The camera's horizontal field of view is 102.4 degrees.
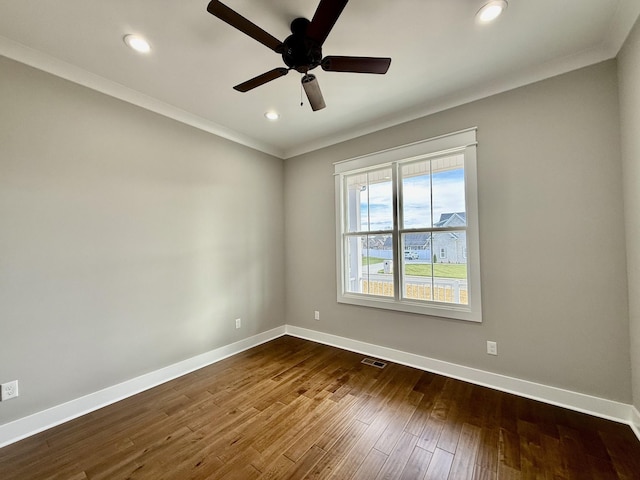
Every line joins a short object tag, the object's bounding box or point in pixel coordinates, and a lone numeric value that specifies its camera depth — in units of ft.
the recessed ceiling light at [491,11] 5.29
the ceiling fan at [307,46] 4.35
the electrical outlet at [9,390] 5.92
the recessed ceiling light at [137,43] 5.99
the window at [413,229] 8.54
